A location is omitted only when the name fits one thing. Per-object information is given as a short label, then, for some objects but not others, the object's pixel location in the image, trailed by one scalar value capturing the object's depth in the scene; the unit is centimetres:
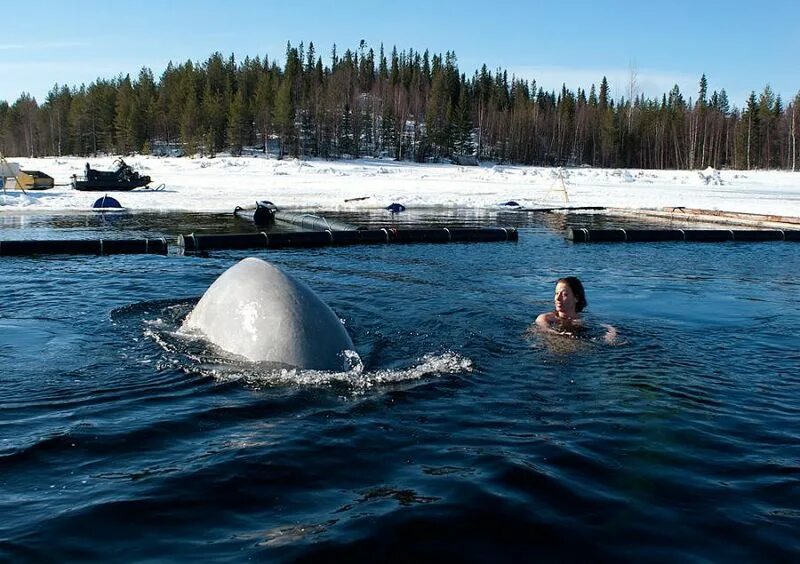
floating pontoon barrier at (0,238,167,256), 1703
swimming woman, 962
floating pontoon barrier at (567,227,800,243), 2186
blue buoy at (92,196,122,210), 3172
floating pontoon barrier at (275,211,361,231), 2370
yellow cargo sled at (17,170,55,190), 4419
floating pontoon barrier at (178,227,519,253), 1866
